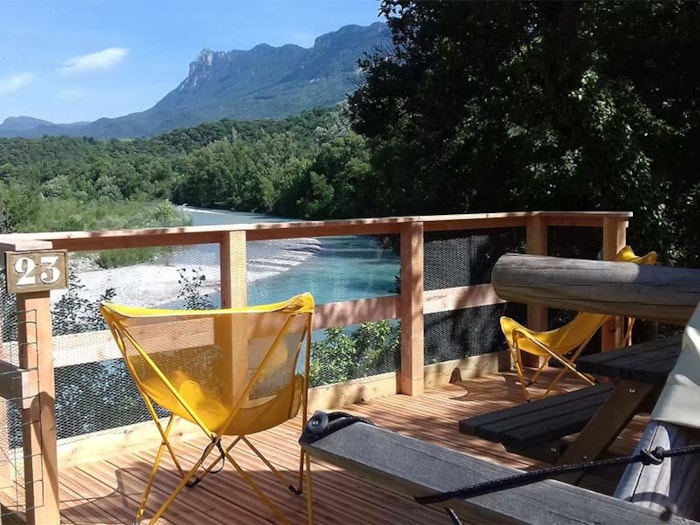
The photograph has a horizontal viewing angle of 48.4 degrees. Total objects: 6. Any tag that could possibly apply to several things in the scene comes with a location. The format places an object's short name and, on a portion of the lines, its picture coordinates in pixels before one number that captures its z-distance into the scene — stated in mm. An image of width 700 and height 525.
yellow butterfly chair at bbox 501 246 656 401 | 4191
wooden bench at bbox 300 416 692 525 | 902
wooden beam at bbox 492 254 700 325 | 2199
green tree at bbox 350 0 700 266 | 9188
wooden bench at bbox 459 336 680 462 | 2334
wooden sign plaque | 2525
